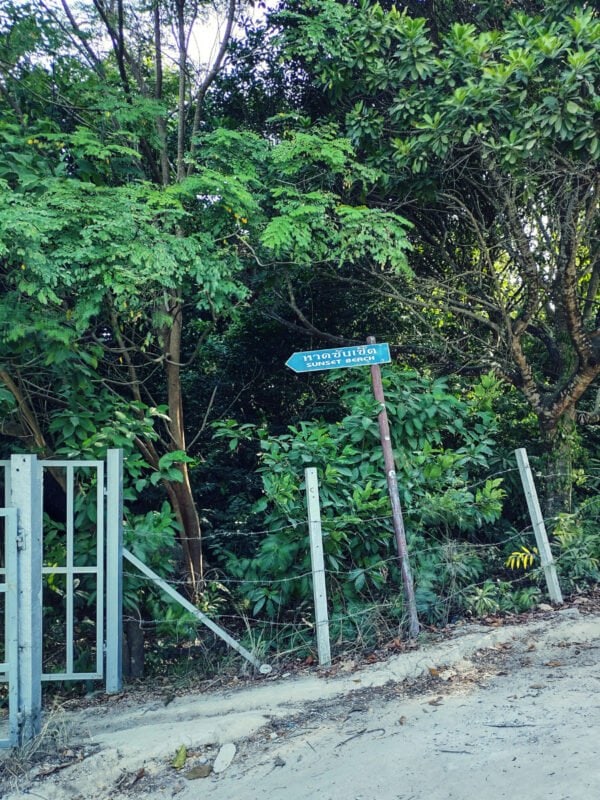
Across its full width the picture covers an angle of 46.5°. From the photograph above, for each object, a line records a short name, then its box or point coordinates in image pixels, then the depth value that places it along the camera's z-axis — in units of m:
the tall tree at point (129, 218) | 5.41
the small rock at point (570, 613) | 5.90
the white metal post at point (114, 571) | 5.19
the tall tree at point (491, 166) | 6.20
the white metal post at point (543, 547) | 6.31
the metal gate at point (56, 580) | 4.17
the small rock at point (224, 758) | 4.01
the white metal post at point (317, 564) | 5.30
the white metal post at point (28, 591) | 4.16
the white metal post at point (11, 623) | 4.13
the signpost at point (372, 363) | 5.58
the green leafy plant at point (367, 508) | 5.80
